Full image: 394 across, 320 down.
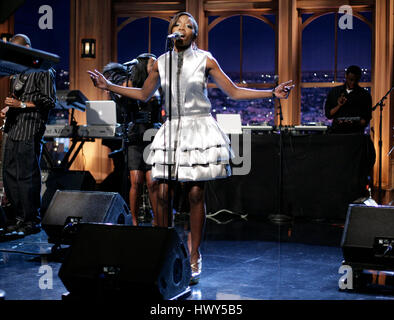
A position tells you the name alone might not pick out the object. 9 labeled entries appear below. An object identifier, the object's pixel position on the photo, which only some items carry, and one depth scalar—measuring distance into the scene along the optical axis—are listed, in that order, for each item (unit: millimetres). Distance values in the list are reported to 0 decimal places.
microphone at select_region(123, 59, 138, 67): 4354
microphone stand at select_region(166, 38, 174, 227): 2578
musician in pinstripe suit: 4562
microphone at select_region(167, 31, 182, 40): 2614
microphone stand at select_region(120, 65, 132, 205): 4363
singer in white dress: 2861
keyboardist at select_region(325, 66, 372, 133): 5656
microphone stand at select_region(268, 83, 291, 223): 5559
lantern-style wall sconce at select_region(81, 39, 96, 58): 7488
